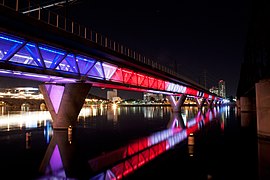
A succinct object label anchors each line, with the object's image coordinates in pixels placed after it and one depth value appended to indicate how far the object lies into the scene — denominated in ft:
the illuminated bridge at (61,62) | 53.94
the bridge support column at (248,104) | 201.98
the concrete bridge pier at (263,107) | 56.79
